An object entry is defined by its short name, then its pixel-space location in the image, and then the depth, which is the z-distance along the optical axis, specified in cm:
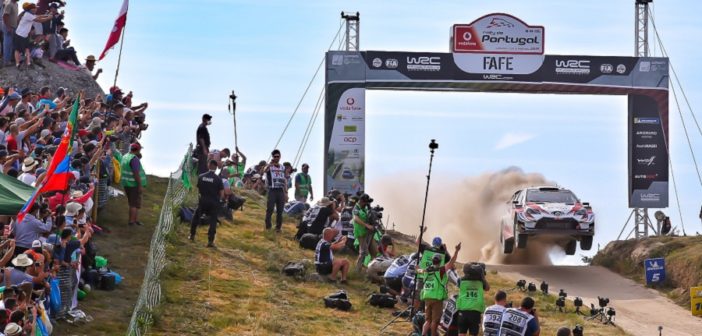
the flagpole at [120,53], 2720
